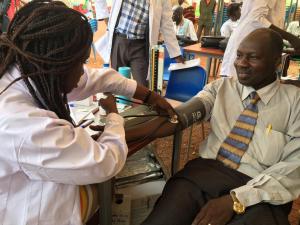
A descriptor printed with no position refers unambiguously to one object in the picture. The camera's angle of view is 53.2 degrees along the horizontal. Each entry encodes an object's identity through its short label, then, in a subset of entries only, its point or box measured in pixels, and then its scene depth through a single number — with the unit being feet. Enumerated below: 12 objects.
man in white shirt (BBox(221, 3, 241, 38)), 15.96
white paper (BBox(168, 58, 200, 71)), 7.19
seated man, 3.61
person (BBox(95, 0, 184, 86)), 7.91
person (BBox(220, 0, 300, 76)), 7.75
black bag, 11.13
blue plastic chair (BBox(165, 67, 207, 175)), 6.97
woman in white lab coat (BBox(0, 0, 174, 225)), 2.36
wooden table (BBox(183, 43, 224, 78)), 10.52
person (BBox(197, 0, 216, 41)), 20.91
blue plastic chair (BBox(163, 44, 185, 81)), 11.51
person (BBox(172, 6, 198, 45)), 17.63
